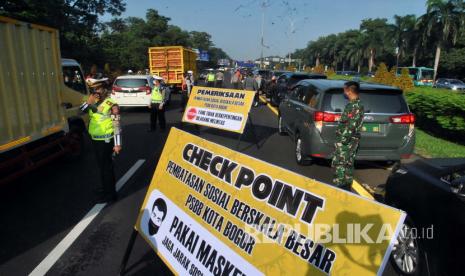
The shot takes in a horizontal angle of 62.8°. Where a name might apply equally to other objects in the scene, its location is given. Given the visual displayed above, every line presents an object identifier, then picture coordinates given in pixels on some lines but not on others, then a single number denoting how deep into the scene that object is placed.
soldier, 5.69
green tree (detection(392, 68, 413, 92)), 22.58
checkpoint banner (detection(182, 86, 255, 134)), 8.91
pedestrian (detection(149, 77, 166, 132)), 11.92
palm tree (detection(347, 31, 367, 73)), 94.81
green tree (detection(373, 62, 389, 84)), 26.64
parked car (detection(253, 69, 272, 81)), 28.33
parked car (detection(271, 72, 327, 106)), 17.70
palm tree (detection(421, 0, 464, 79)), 53.62
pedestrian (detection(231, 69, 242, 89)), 22.60
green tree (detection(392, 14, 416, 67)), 65.81
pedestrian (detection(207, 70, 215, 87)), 25.68
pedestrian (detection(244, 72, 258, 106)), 17.45
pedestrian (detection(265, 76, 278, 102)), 20.48
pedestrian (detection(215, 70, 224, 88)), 25.83
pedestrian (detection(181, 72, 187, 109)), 16.00
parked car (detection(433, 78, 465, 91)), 41.25
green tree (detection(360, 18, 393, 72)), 88.00
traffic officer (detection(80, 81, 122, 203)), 5.67
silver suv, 6.89
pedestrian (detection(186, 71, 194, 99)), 19.75
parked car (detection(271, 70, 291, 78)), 27.15
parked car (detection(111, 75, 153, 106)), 16.23
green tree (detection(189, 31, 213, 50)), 152.26
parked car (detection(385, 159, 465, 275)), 3.03
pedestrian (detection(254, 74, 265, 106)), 20.16
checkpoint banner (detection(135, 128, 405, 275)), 1.90
